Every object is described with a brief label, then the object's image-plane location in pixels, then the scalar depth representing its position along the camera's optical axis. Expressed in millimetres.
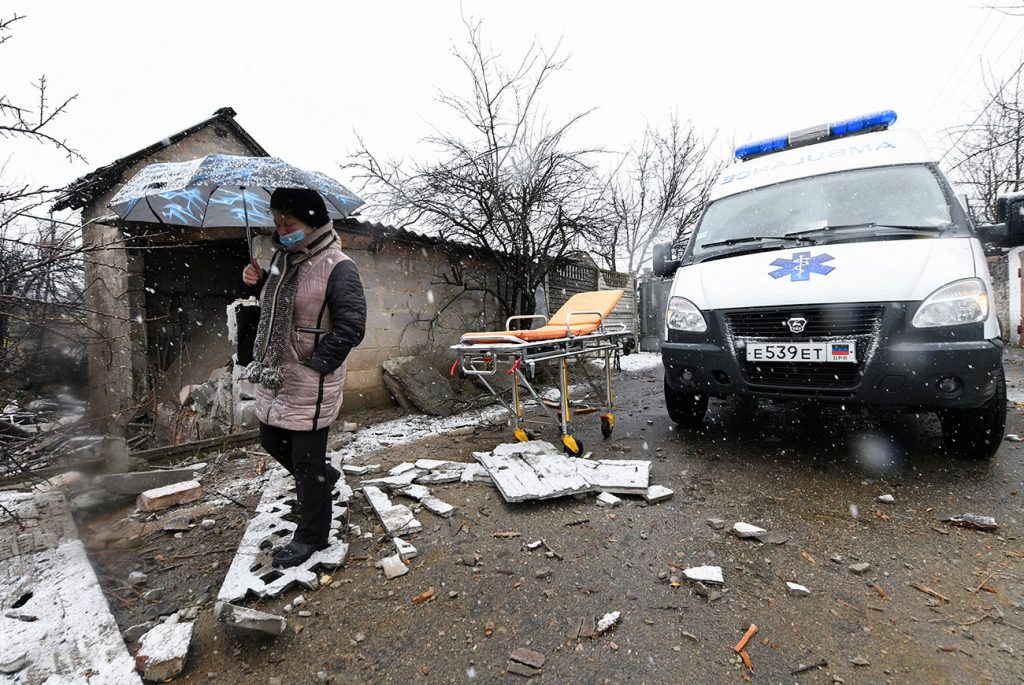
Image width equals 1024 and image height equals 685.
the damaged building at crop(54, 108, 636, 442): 5668
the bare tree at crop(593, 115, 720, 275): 14375
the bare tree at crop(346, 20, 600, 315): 6352
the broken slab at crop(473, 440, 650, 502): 2852
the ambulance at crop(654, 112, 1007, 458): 2586
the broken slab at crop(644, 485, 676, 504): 2792
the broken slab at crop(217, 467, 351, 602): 2036
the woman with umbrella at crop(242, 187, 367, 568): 2244
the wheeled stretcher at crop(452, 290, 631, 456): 3357
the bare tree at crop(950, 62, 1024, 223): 6230
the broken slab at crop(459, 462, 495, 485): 3221
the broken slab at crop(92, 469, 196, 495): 3121
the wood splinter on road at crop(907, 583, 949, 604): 1807
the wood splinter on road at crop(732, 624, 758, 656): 1575
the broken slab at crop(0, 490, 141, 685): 1584
